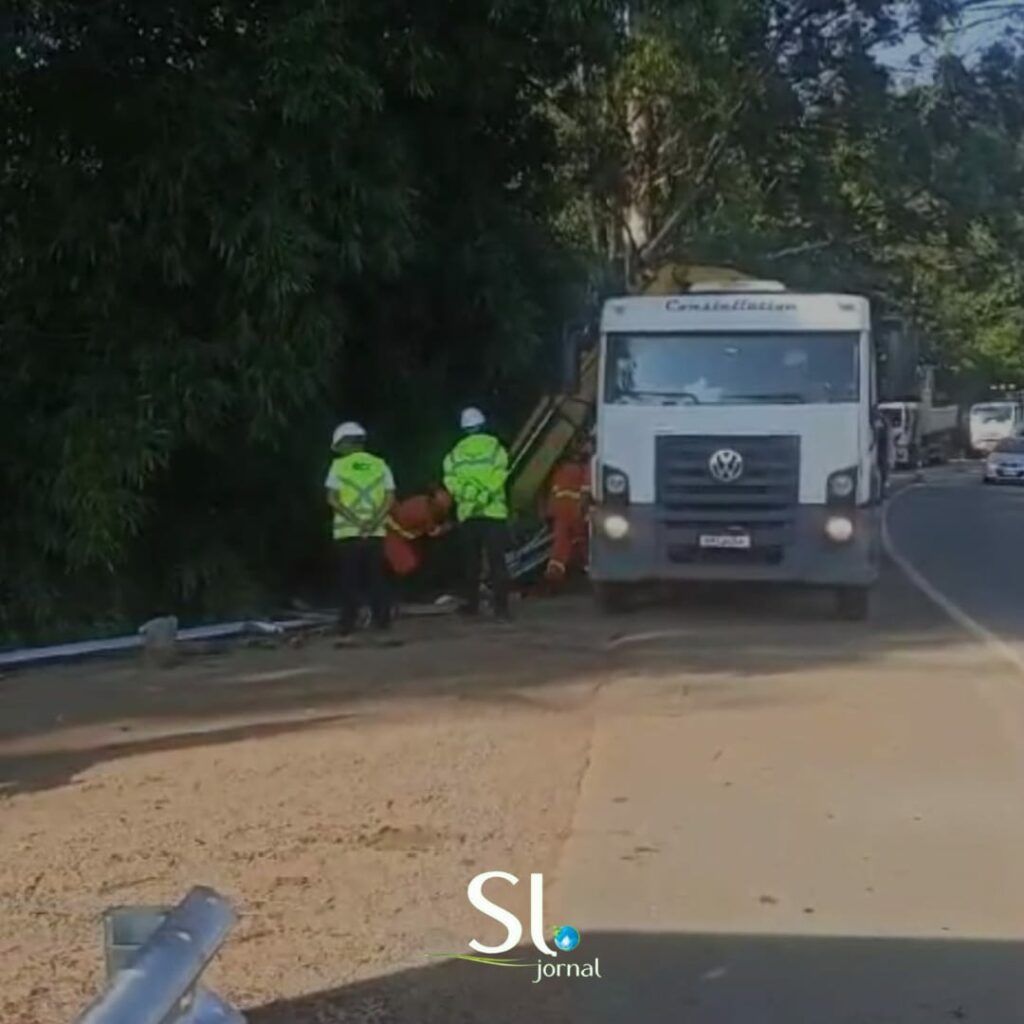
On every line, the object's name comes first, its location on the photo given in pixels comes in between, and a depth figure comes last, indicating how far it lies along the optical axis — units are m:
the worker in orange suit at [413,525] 18.70
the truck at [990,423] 72.75
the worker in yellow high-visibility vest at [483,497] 17.03
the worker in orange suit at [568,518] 19.78
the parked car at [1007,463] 50.25
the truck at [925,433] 57.78
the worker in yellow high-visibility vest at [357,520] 15.97
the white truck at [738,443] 16.88
